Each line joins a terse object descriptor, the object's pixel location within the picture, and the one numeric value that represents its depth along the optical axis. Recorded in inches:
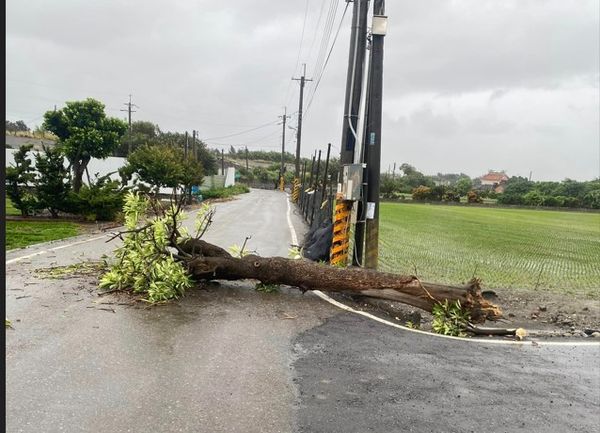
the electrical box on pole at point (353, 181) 368.2
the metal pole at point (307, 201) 865.5
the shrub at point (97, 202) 673.0
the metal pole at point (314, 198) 685.3
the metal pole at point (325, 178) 589.8
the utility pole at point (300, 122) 2116.1
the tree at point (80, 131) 727.7
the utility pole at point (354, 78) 380.2
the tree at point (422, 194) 2433.6
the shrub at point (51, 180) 654.5
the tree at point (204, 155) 2601.1
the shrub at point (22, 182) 630.5
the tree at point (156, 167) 926.4
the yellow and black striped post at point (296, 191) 1586.0
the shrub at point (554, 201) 2461.9
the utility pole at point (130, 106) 2596.0
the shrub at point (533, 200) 2471.7
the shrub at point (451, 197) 2456.9
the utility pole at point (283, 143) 2989.4
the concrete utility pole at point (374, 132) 366.3
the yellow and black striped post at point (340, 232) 391.2
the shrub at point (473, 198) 2436.0
